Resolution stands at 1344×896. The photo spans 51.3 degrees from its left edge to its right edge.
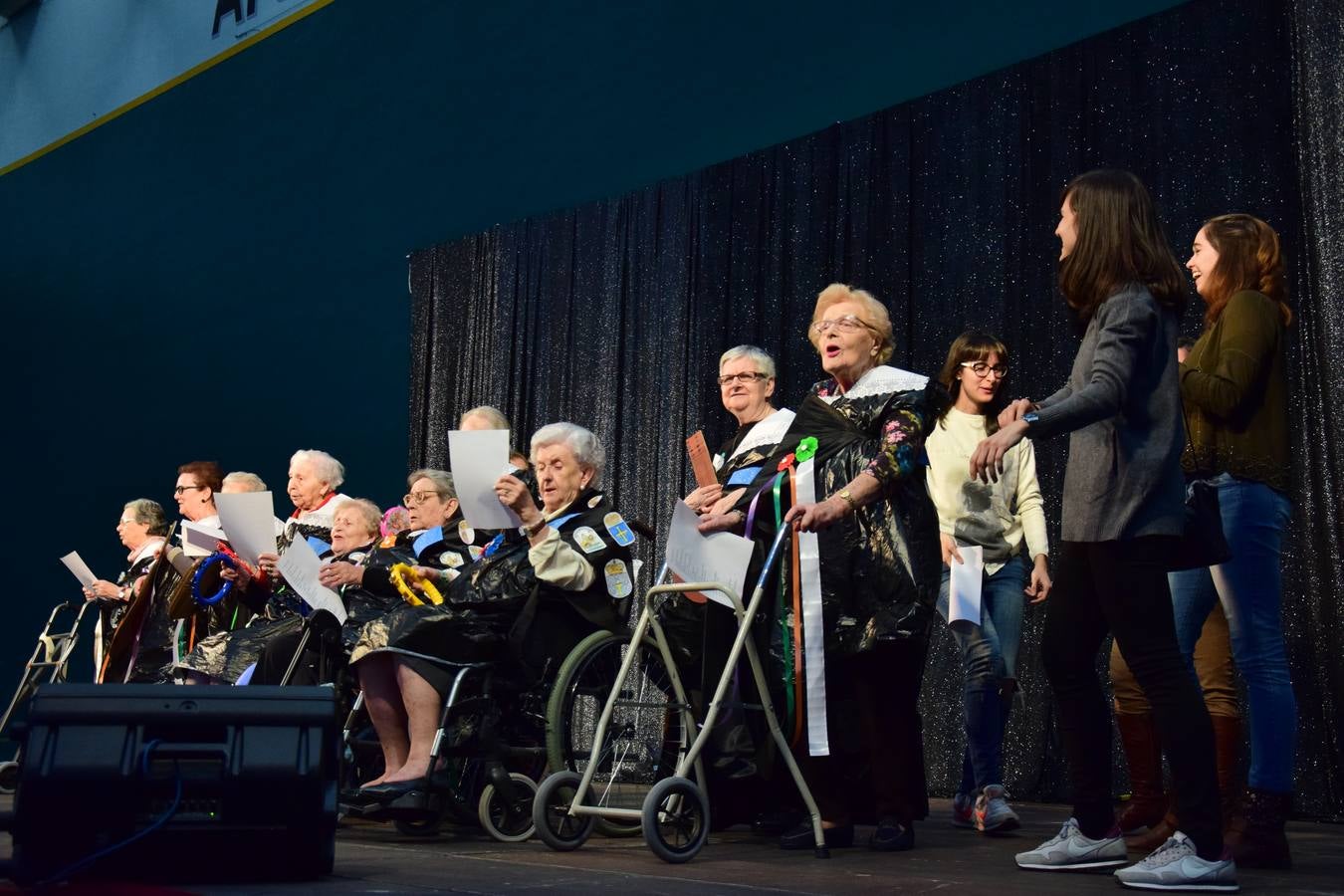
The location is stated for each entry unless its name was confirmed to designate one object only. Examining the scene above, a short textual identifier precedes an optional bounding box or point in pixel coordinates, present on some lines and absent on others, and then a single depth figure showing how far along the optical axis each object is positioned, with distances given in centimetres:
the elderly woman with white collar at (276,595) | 381
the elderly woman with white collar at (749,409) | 313
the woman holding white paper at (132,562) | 517
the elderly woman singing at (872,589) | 263
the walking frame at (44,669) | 500
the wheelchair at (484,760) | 289
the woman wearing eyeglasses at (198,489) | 535
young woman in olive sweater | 242
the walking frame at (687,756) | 244
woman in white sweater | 331
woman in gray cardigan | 208
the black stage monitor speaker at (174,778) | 202
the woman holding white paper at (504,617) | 299
